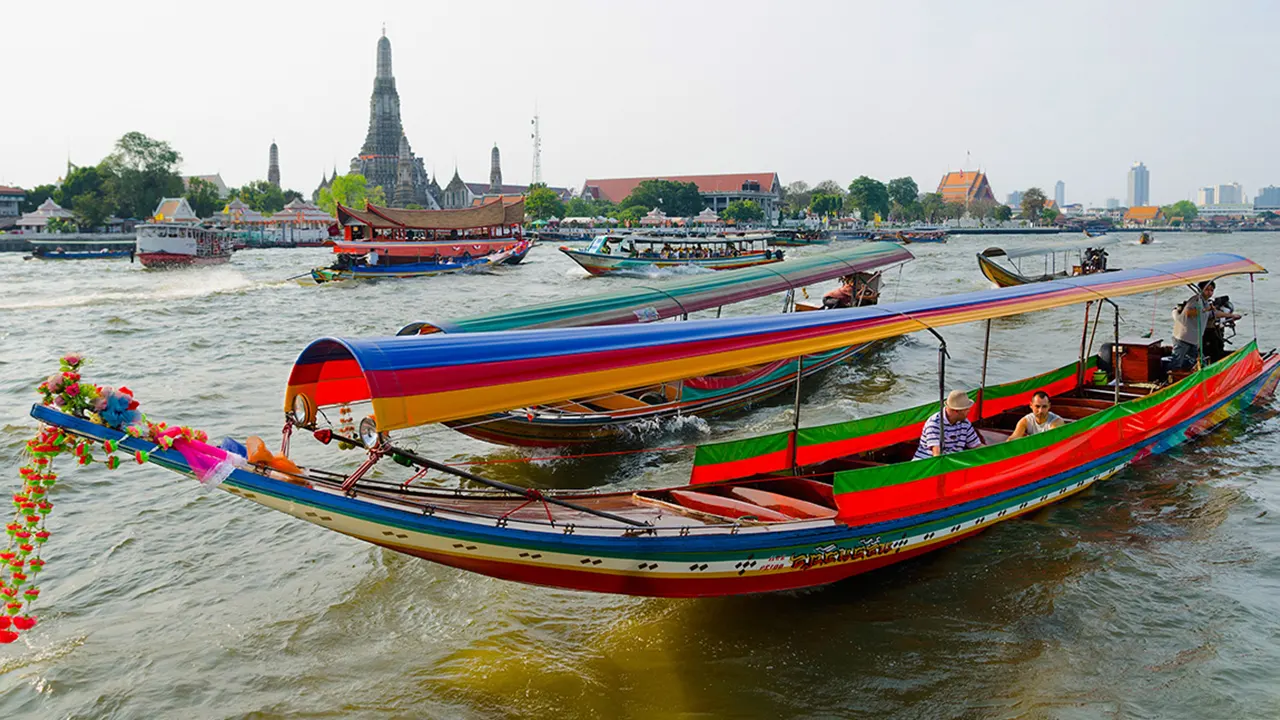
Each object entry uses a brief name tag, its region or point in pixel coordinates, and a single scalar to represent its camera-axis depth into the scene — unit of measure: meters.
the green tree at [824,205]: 111.19
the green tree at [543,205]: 107.31
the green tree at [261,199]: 97.69
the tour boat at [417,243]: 41.50
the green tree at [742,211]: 106.06
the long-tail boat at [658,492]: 5.42
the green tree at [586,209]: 114.75
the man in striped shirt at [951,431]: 7.67
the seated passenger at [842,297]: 19.34
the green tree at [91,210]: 71.00
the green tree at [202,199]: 81.56
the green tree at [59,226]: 70.25
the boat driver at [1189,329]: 11.95
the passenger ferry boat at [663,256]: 41.16
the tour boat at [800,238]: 75.38
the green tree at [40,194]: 79.50
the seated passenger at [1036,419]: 8.37
